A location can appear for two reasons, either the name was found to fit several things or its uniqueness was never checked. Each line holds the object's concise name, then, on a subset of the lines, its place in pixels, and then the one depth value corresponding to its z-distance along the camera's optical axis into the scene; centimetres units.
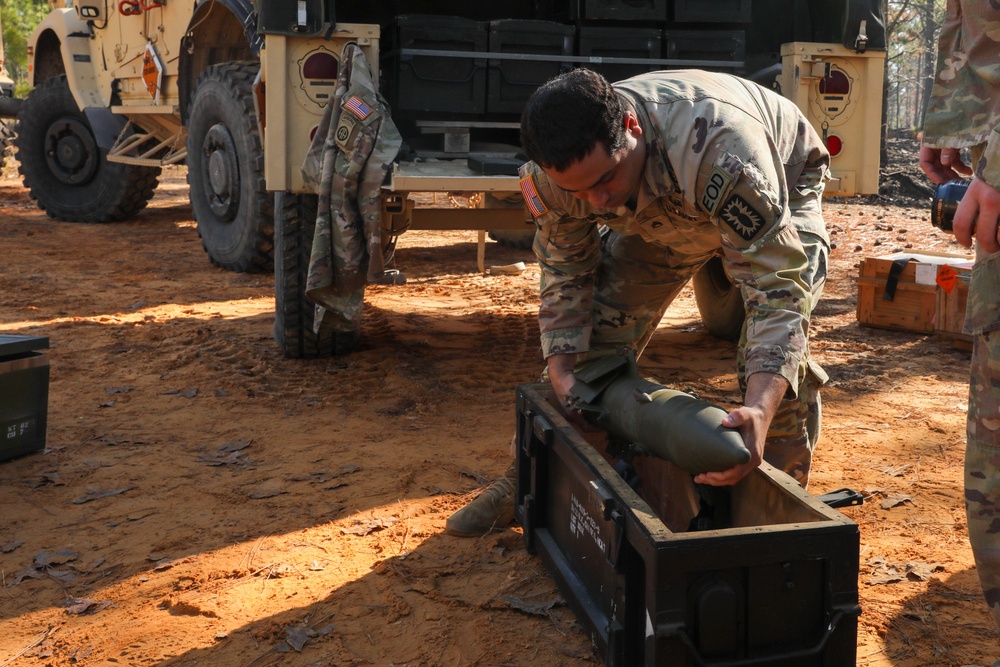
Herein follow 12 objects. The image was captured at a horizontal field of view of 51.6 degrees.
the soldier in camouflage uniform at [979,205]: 198
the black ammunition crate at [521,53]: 489
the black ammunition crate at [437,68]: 478
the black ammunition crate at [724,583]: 197
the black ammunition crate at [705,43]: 510
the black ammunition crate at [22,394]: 357
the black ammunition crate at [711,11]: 508
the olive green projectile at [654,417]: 220
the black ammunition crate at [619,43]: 502
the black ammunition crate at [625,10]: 504
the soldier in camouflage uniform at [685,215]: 232
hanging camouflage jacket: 419
